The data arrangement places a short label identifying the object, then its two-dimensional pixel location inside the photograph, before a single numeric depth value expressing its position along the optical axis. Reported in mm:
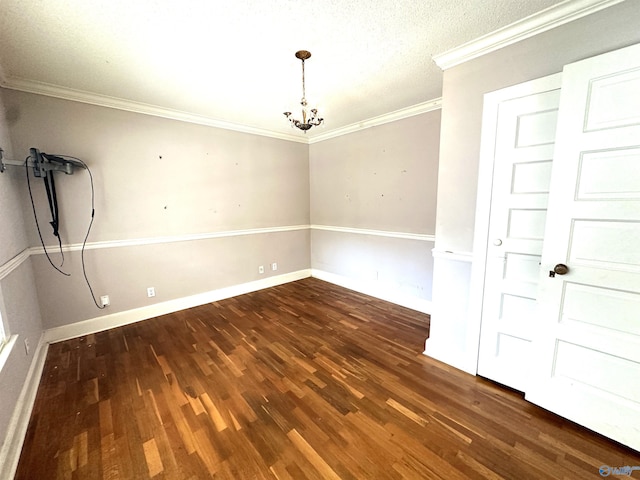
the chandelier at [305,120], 2140
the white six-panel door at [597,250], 1369
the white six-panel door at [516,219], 1689
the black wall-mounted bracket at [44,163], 2293
